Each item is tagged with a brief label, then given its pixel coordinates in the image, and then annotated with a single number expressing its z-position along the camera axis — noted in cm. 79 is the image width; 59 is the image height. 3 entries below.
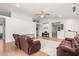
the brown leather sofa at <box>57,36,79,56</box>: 128
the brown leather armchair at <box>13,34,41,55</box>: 179
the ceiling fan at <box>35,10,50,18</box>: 182
